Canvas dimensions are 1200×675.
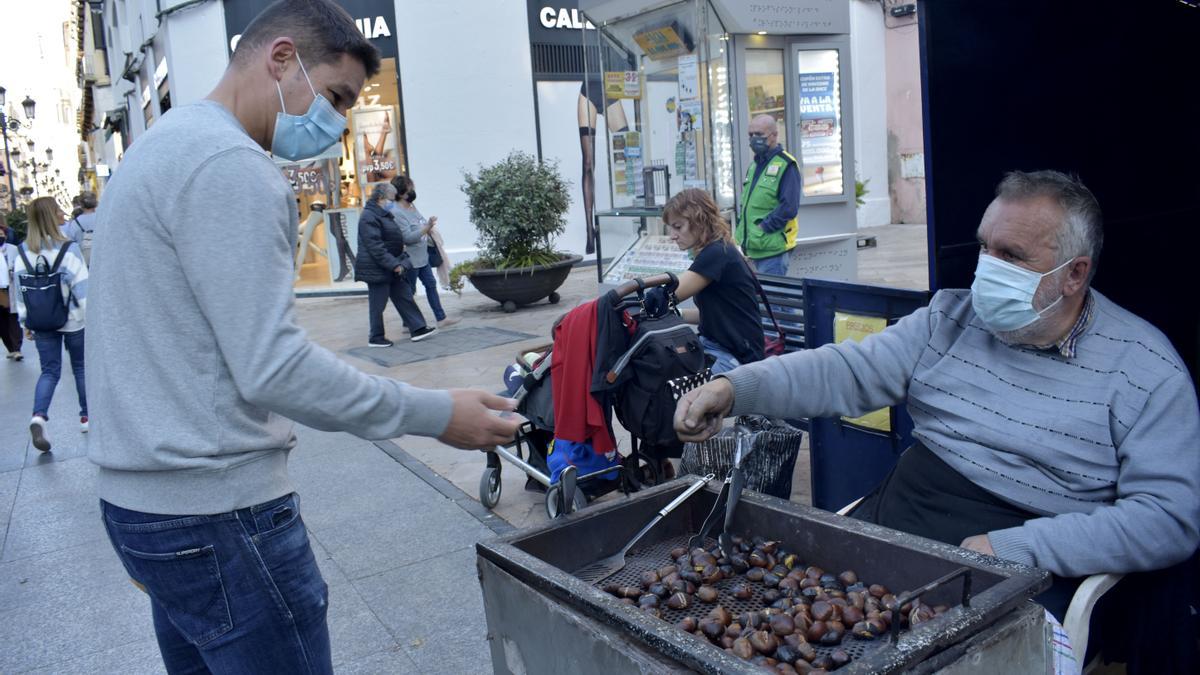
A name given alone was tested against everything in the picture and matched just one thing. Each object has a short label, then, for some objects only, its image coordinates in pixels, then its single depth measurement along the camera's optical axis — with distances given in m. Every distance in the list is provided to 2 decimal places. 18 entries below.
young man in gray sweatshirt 1.70
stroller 4.21
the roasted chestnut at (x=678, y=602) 2.07
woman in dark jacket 10.09
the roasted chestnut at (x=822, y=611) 1.98
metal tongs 2.38
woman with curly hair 4.92
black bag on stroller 4.16
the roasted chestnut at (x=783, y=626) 1.92
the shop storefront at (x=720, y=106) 8.48
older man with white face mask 2.26
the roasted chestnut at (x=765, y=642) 1.86
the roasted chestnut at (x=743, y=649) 1.82
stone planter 11.63
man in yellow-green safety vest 7.34
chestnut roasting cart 1.72
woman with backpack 6.81
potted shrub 11.62
